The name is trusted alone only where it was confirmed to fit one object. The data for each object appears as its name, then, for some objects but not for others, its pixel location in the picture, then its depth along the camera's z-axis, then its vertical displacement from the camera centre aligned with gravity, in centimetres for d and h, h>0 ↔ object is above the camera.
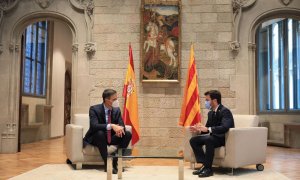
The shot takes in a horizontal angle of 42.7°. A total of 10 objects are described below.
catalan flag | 702 +7
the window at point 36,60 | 1086 +135
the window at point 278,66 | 1075 +120
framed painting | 803 +136
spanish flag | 717 +3
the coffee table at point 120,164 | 427 -70
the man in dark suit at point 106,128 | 542 -31
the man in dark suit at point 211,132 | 531 -38
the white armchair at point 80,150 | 563 -66
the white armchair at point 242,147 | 537 -59
